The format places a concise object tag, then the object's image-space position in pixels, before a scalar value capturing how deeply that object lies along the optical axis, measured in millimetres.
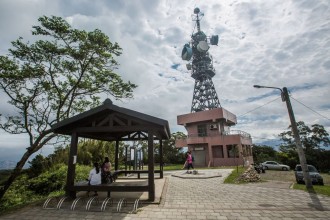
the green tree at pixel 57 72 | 10984
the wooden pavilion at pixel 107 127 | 7691
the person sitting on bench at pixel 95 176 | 8109
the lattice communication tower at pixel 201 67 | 40844
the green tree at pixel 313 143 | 35544
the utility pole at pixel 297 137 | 10148
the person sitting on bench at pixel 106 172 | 9301
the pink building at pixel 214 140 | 29250
